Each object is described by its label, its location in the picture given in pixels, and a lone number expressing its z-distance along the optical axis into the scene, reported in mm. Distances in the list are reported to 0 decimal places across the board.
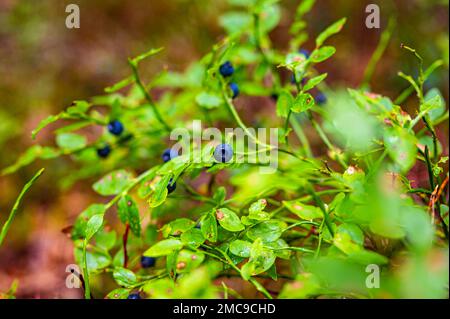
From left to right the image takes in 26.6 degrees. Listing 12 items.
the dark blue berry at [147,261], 384
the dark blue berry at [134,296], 351
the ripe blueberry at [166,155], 382
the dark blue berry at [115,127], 413
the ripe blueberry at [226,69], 390
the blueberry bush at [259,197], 314
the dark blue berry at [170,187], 349
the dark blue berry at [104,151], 423
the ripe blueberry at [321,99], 441
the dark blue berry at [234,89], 397
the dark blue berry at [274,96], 436
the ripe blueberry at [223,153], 342
